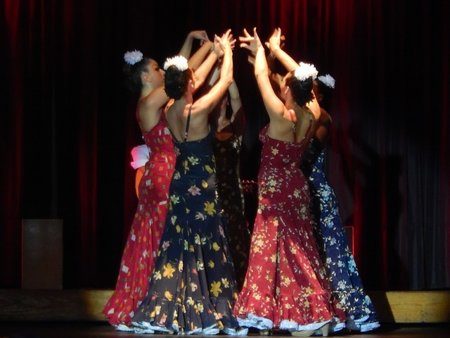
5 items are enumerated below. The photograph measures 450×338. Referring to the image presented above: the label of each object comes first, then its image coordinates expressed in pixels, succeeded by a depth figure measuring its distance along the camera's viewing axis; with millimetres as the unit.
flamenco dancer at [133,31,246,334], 12648
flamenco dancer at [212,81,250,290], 13522
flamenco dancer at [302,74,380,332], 13250
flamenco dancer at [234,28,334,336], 12405
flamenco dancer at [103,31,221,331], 13464
